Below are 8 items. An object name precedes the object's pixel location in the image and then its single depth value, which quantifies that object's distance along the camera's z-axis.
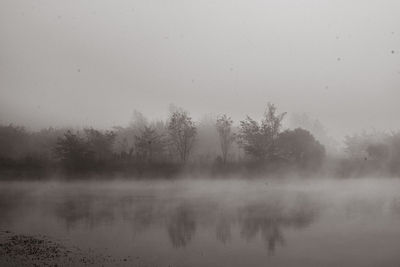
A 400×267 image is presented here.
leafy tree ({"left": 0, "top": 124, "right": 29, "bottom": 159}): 72.35
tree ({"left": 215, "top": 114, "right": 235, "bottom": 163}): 78.94
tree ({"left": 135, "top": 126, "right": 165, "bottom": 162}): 73.44
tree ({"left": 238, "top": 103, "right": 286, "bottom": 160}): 68.19
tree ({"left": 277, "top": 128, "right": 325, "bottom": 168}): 66.25
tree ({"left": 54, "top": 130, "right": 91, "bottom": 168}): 67.06
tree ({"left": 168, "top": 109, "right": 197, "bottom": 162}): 77.25
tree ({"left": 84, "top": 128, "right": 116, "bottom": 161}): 70.06
